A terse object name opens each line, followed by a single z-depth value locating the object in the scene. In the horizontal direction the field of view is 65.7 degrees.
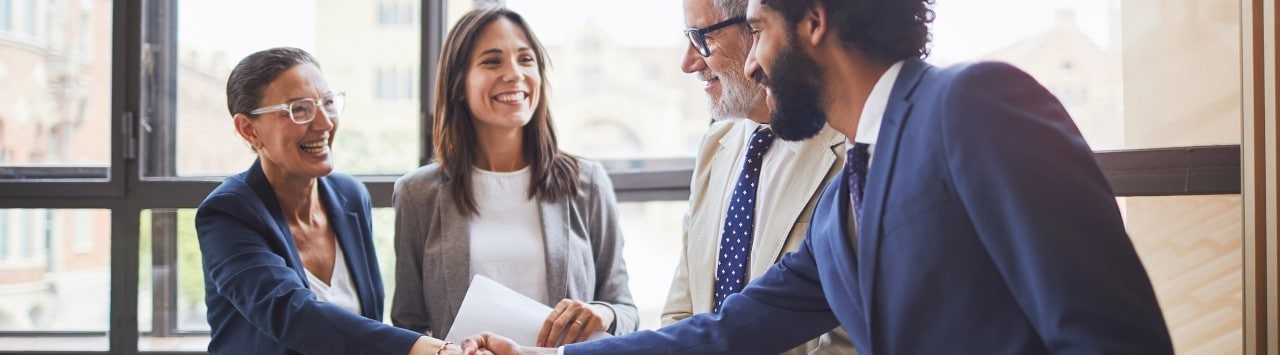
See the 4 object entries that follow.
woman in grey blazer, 2.32
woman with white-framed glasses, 2.08
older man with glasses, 1.82
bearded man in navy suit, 0.95
